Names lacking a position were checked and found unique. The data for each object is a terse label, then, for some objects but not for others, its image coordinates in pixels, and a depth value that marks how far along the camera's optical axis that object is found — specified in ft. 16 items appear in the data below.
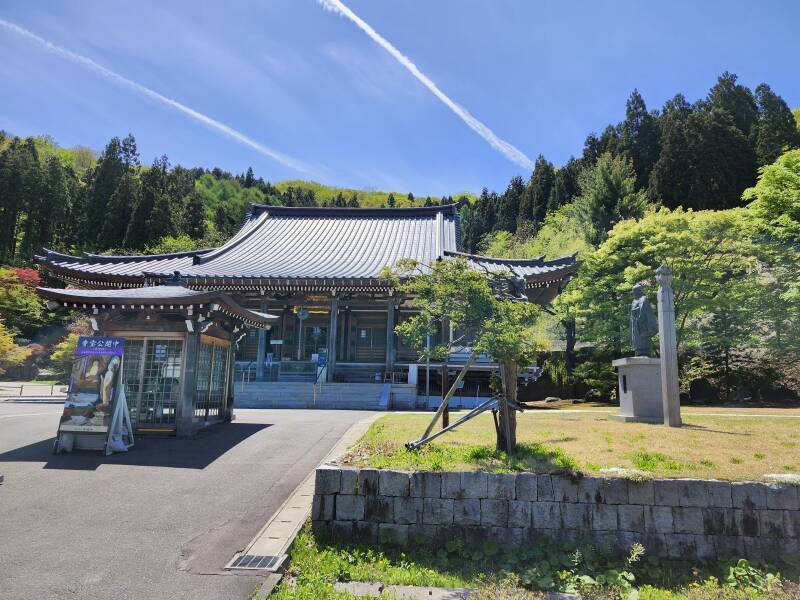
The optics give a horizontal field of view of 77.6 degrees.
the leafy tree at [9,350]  84.57
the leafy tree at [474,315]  22.76
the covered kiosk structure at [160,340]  33.83
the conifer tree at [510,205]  187.42
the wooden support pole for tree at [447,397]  23.29
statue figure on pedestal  36.55
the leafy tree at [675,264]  62.34
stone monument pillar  30.25
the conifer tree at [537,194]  179.42
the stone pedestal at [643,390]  34.14
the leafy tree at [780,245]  59.52
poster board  28.66
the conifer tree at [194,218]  162.20
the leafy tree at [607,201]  107.14
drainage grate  15.60
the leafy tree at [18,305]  105.60
